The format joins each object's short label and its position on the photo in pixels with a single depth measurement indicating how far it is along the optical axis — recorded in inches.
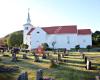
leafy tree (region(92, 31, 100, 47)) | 1325.4
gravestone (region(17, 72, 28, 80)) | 202.3
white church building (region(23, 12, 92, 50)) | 1321.1
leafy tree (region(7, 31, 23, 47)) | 1489.6
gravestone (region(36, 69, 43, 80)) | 225.2
